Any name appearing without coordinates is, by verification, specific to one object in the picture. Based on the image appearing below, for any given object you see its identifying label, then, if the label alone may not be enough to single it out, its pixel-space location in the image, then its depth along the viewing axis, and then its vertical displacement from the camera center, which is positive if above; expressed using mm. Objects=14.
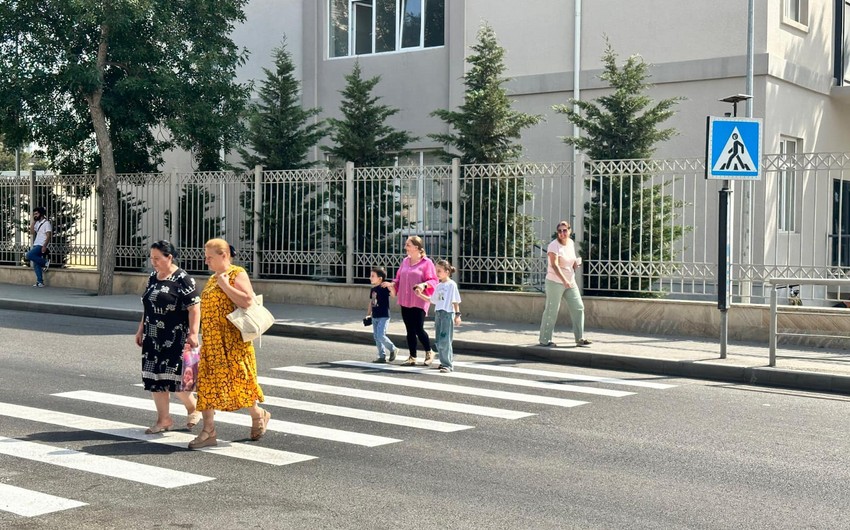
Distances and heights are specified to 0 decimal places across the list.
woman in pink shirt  12555 -443
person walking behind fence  22891 -9
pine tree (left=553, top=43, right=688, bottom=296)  15516 +922
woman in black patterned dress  8117 -590
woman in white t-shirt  13781 -489
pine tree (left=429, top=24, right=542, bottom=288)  16875 +1242
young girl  12109 -706
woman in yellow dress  7785 -782
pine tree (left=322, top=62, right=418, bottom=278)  18234 +1765
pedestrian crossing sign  12523 +1252
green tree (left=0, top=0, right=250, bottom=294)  20094 +3431
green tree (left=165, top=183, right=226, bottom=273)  20625 +507
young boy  12680 -732
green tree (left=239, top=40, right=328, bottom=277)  19359 +1820
